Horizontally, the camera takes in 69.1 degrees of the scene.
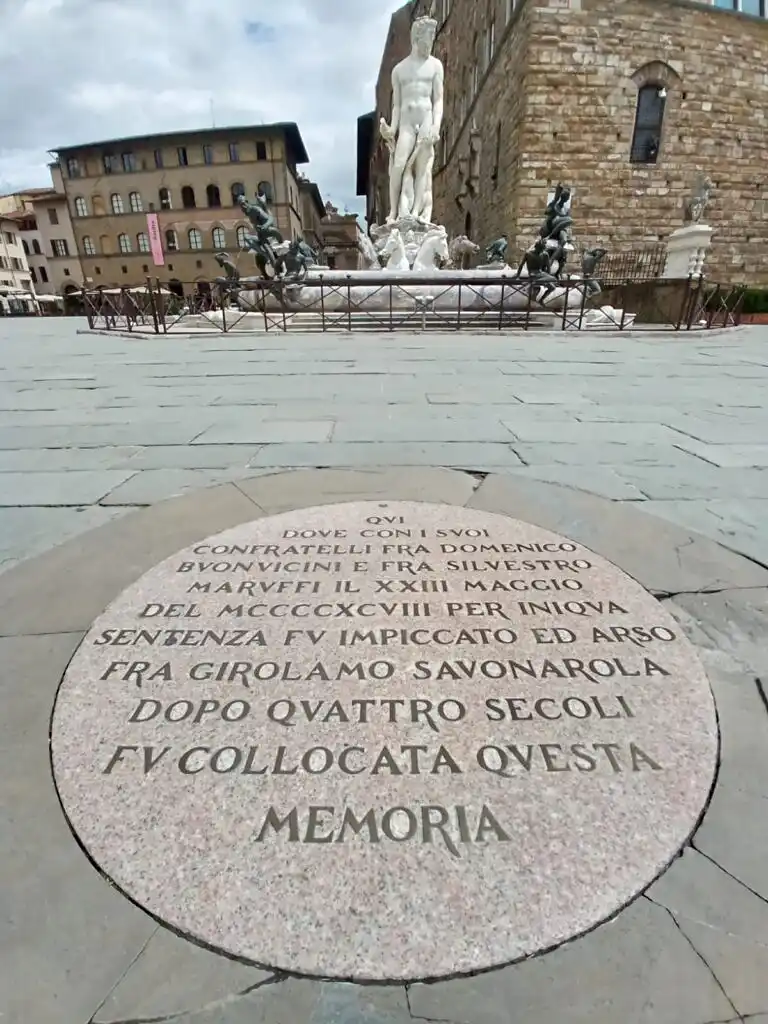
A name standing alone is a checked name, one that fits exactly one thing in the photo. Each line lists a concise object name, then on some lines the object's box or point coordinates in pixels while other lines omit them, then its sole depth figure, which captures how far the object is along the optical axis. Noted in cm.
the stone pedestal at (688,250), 1648
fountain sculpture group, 1223
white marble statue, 1369
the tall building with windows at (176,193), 4878
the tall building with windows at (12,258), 5428
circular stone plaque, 92
